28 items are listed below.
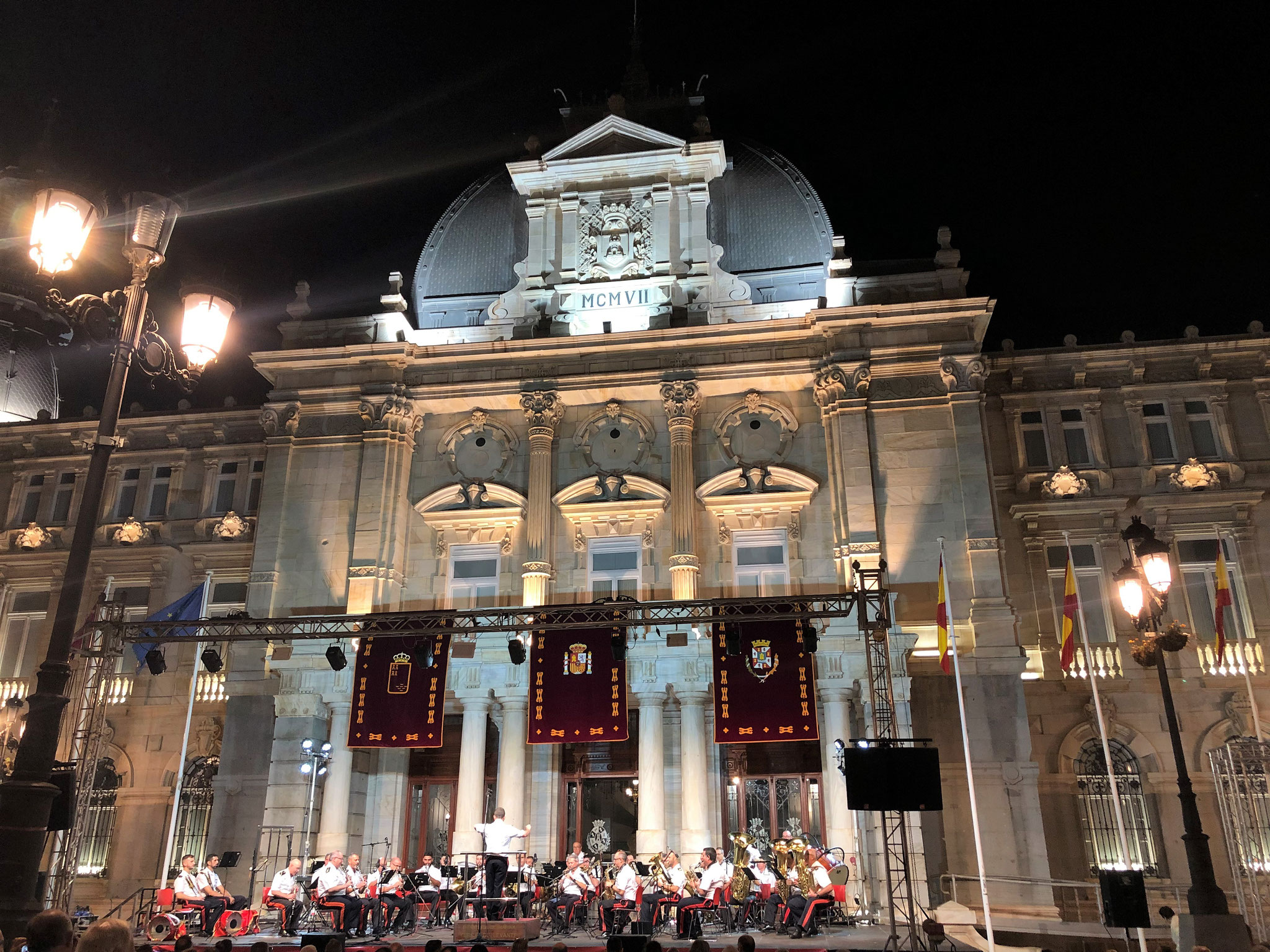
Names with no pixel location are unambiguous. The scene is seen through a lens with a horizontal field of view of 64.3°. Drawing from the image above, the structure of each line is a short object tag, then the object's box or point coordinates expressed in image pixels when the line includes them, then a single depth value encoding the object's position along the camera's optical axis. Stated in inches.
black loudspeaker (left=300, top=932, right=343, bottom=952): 608.3
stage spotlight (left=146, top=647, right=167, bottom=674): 875.4
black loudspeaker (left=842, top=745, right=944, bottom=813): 604.1
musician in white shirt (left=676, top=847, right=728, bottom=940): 755.4
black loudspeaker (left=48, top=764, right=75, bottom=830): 457.7
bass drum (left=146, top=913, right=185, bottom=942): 721.6
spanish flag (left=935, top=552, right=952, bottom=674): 840.9
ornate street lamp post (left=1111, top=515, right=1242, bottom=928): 573.9
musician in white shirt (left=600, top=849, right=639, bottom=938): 772.6
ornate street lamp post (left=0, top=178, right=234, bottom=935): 347.3
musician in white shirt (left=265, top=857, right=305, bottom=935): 775.1
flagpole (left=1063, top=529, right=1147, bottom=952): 679.1
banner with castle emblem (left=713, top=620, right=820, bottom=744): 887.1
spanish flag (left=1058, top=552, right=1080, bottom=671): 904.9
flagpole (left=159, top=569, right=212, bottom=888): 861.8
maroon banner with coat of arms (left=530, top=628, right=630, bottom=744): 917.8
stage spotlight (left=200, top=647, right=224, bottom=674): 868.0
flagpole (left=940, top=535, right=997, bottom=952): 585.6
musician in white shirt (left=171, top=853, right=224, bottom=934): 773.3
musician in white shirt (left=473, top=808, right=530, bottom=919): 776.3
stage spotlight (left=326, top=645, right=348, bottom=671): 887.1
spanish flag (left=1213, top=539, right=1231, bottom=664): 896.9
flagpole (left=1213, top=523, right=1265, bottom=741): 979.9
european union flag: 956.0
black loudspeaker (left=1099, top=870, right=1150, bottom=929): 553.6
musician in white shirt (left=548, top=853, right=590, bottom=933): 786.8
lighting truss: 804.6
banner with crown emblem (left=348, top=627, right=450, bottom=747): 930.7
